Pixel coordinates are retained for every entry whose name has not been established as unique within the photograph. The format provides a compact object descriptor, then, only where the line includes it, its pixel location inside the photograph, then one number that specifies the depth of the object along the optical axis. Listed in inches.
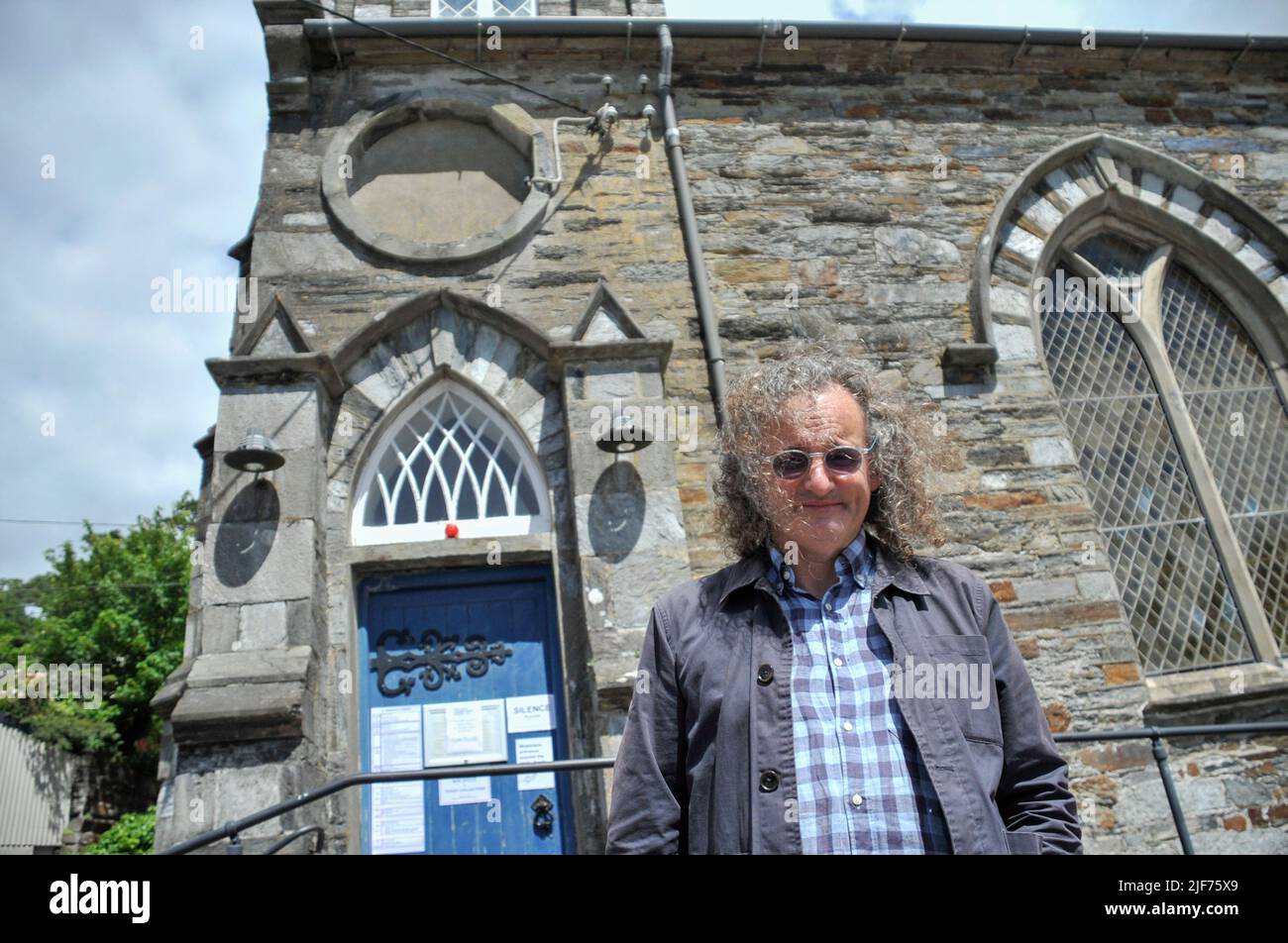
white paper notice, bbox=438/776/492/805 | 191.8
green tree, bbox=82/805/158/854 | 581.0
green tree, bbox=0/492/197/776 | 751.1
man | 60.3
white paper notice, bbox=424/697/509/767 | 194.7
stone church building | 193.5
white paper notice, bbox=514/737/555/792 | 194.2
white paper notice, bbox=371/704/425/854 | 188.4
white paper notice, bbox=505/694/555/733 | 197.3
